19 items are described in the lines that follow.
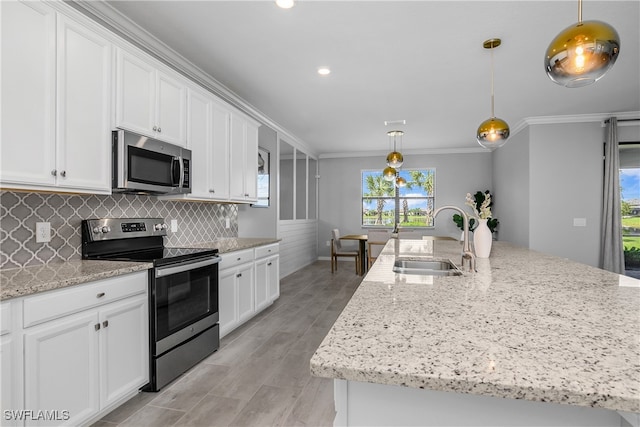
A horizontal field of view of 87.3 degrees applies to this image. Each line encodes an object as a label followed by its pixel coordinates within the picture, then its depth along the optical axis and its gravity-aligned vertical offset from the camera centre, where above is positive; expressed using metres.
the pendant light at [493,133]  2.53 +0.61
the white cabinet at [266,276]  3.69 -0.74
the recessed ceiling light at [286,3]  2.28 +1.44
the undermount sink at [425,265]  2.04 -0.35
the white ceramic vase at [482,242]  2.37 -0.20
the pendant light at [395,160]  5.00 +0.80
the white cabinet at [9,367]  1.37 -0.65
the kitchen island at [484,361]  0.66 -0.33
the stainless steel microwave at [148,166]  2.19 +0.33
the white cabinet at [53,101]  1.62 +0.60
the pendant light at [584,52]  1.24 +0.62
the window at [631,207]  4.95 +0.10
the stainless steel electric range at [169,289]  2.16 -0.55
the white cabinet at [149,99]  2.24 +0.83
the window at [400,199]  7.80 +0.32
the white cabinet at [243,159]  3.60 +0.60
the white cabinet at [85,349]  1.50 -0.71
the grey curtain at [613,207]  4.82 +0.10
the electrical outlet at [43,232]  1.99 -0.13
